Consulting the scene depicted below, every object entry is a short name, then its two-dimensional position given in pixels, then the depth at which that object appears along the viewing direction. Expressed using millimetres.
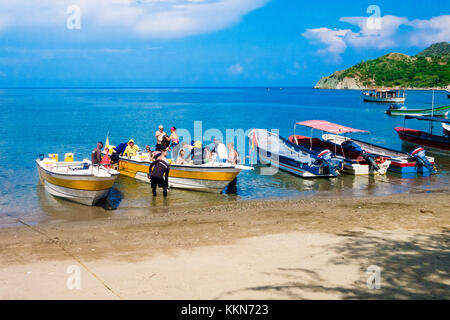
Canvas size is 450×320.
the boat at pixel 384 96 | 96500
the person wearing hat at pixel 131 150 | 19969
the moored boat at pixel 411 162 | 21594
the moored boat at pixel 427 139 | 28844
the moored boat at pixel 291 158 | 20562
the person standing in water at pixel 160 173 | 16000
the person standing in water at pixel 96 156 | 16297
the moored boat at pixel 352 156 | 21425
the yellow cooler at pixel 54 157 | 18381
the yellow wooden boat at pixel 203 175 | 16562
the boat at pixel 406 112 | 54022
